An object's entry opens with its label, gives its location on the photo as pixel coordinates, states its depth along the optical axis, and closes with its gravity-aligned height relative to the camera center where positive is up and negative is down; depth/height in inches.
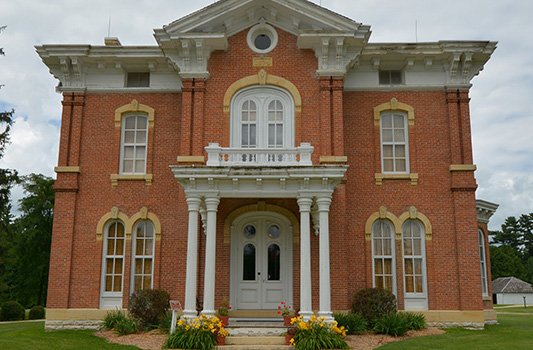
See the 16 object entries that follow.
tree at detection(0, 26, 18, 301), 1001.5 +153.9
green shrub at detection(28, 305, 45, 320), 1202.6 -75.9
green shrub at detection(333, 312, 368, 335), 590.6 -45.9
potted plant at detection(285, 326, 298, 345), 522.9 -51.4
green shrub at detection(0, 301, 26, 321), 1154.7 -70.7
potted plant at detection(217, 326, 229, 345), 522.6 -53.5
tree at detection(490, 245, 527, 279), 2871.6 +82.5
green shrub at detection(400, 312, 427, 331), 614.9 -45.2
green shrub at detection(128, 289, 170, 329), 621.6 -32.8
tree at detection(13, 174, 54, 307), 1573.6 +130.0
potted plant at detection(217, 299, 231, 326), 558.9 -34.9
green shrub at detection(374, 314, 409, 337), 585.0 -48.1
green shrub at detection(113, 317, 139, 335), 598.2 -52.5
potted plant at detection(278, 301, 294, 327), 549.3 -36.5
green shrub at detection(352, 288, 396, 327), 618.5 -26.5
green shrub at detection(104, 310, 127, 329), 642.9 -47.2
